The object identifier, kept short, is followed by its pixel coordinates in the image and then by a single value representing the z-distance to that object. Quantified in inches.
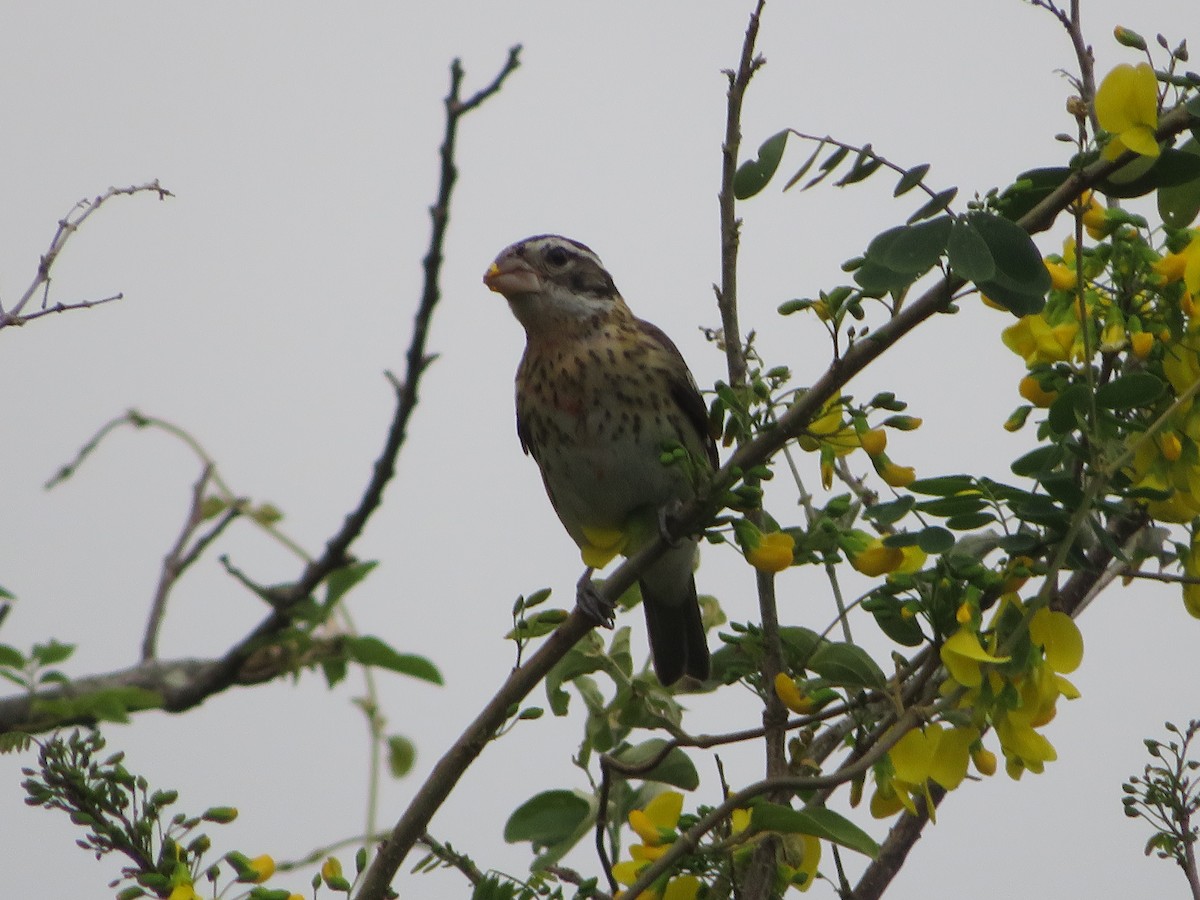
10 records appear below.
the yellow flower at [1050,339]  193.8
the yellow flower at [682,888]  193.9
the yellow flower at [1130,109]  169.6
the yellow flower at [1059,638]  172.1
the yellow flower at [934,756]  172.1
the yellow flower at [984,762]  184.5
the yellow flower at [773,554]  203.2
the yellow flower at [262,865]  159.5
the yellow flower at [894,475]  207.3
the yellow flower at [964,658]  163.8
